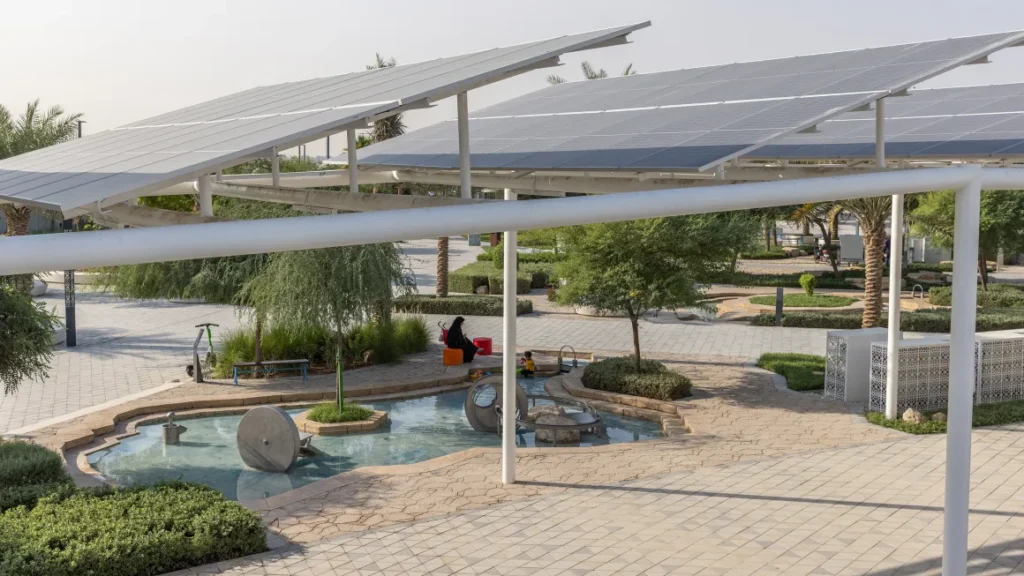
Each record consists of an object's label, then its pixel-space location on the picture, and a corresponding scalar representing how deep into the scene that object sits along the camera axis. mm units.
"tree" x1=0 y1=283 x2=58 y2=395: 12938
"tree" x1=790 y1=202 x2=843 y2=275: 32528
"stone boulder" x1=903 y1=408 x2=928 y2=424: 14320
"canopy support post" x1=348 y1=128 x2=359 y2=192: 8219
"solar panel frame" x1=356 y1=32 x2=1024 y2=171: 9289
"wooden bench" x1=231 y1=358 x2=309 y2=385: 18922
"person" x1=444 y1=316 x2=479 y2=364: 20406
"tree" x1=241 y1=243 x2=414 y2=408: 17703
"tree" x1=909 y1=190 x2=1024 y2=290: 30047
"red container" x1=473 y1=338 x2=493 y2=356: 21344
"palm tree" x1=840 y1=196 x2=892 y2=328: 23891
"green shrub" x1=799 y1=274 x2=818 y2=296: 31656
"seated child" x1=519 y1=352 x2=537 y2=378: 19812
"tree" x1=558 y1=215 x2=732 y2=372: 17453
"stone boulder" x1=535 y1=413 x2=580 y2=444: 14906
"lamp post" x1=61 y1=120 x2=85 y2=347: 22359
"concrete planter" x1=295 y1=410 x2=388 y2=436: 15672
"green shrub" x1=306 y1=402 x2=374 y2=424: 15922
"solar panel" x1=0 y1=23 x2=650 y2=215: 6277
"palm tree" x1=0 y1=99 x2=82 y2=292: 31484
